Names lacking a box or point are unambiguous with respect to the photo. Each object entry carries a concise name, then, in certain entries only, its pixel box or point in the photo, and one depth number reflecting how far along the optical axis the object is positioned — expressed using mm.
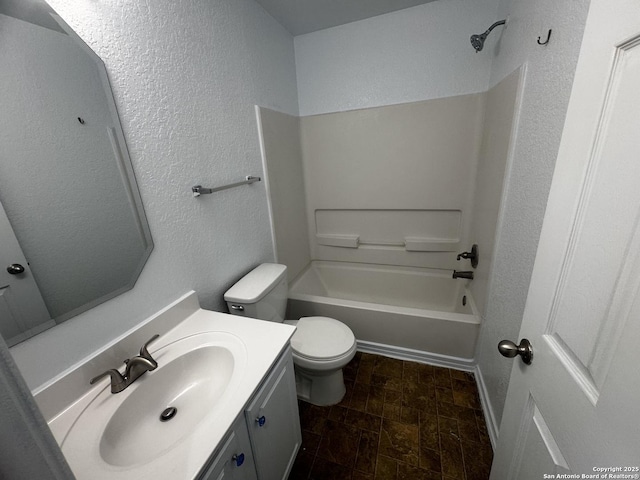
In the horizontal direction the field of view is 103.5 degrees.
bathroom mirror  631
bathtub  1646
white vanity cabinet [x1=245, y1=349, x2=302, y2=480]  815
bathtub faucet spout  1823
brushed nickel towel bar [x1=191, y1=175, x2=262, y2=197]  1135
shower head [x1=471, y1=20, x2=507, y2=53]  1382
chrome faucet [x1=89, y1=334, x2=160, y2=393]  781
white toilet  1297
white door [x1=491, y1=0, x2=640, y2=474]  372
